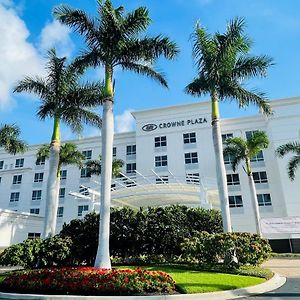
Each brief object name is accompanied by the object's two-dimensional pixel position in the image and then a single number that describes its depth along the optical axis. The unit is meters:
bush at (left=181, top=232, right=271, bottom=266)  13.61
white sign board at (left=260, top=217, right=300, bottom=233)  27.94
